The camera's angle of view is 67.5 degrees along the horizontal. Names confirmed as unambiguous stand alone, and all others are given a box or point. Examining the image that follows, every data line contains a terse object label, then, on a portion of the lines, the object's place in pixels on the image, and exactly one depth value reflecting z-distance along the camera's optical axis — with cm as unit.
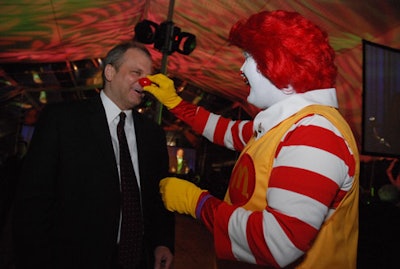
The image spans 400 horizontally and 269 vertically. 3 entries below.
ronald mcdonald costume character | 90
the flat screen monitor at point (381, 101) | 383
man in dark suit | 146
